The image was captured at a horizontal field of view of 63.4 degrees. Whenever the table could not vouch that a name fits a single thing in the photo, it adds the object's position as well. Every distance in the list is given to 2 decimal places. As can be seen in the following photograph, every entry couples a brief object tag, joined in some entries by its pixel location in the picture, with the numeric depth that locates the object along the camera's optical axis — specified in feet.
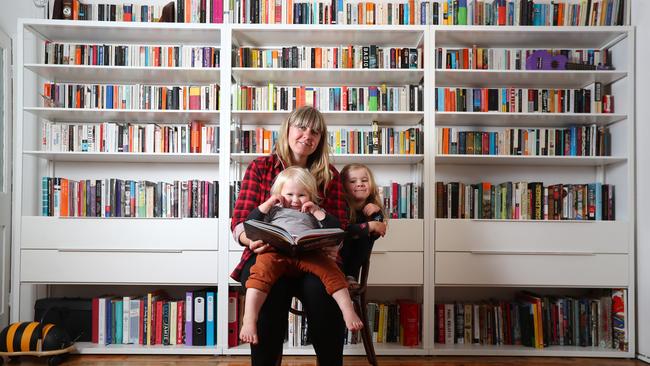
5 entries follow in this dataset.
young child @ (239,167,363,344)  5.64
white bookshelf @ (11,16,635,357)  9.54
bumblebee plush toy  8.59
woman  5.77
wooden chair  7.11
